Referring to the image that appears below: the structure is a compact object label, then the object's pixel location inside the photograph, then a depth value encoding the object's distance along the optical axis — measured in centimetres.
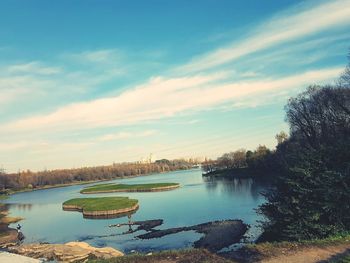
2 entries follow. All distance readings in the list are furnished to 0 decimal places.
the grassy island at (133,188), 12318
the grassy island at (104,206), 7431
